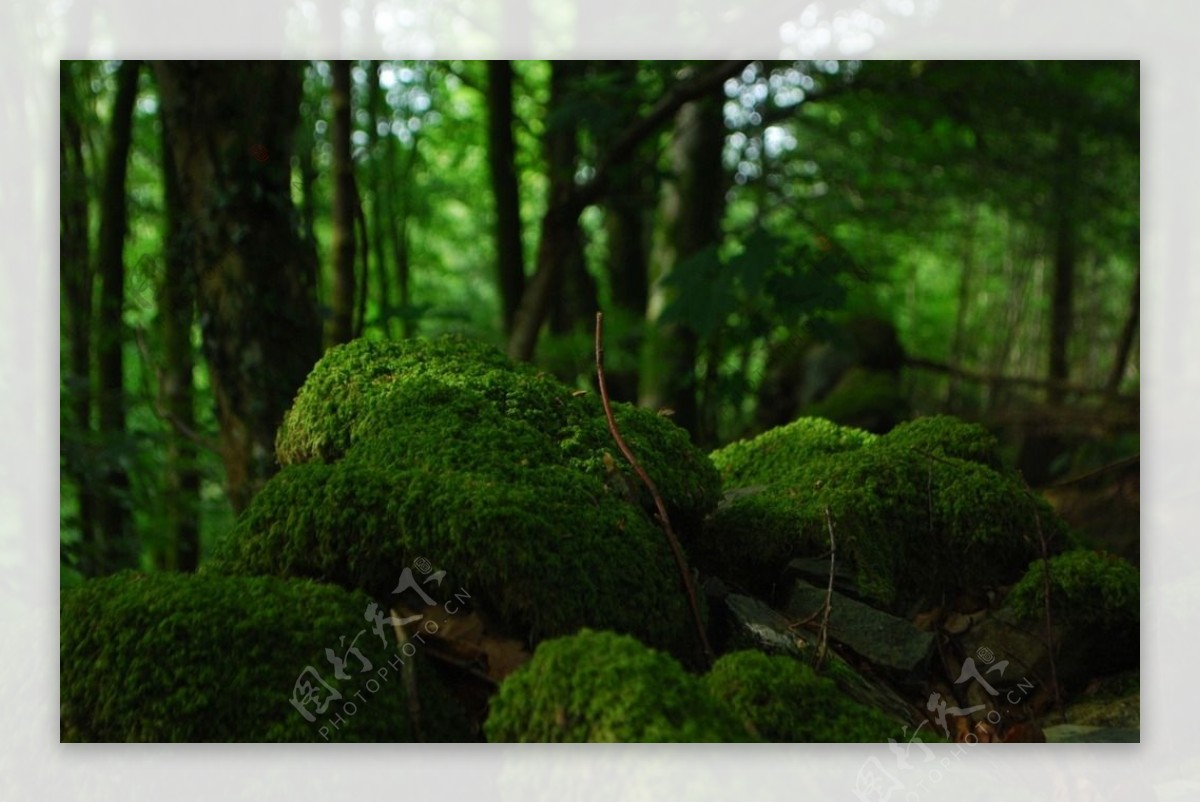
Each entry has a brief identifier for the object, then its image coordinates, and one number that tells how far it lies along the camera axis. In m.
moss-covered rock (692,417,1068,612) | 2.13
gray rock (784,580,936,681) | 1.97
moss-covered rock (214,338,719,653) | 1.71
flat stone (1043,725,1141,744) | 2.06
